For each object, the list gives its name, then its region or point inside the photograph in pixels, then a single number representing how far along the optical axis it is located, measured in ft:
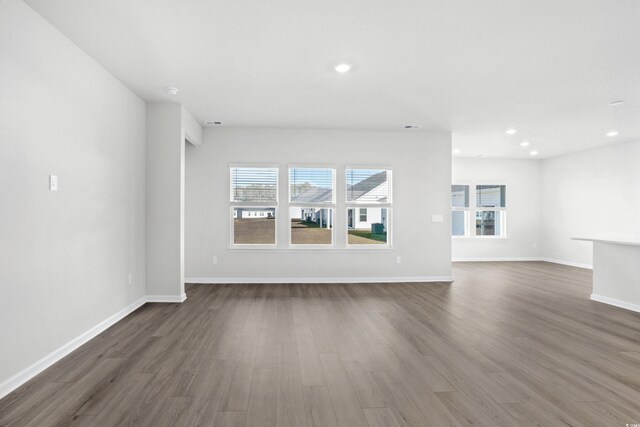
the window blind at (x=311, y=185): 18.99
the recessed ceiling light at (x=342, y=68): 10.69
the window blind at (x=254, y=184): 18.75
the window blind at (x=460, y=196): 28.22
